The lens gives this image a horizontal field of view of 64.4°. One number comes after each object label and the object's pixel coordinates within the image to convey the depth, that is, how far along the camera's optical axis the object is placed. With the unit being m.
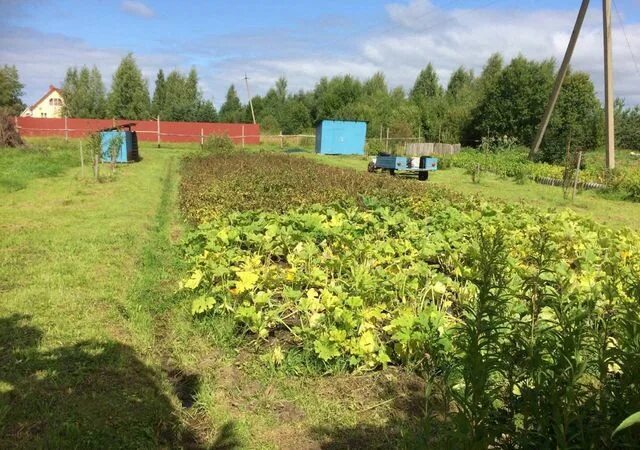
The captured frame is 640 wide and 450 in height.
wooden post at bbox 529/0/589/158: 20.20
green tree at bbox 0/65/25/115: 60.92
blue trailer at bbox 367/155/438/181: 18.53
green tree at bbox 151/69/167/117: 70.56
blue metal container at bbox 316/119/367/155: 34.32
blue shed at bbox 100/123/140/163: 19.40
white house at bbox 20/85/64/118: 87.51
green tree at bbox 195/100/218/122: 54.62
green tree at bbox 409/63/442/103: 72.81
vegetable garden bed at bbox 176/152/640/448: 2.11
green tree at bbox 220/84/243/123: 68.00
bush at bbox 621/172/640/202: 15.38
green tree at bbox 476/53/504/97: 61.34
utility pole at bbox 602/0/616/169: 18.19
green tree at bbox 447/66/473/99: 71.69
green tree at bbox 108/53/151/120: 62.47
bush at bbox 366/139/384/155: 34.84
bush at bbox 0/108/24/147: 23.06
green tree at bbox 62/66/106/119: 67.81
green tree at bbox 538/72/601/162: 23.56
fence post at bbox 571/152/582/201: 14.00
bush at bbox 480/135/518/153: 30.12
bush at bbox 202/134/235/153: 26.34
